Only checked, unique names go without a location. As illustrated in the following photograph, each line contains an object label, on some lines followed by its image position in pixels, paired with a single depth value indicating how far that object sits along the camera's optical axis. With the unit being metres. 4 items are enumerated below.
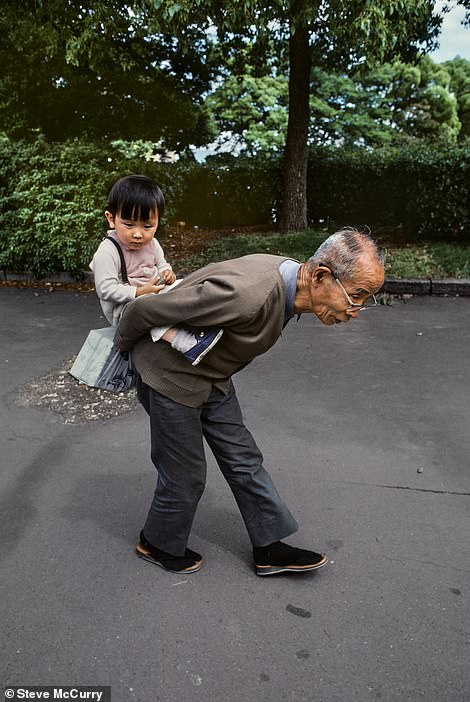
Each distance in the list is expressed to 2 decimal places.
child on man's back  2.71
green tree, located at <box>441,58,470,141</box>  24.02
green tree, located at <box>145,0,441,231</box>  6.62
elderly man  1.96
